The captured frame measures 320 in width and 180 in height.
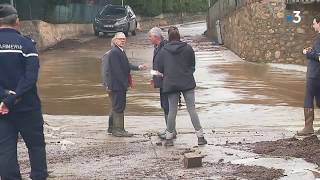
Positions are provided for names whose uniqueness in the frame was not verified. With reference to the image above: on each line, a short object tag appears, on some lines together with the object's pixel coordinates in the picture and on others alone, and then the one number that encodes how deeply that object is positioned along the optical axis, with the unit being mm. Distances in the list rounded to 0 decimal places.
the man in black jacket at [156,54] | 8945
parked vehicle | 31422
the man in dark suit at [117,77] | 9508
